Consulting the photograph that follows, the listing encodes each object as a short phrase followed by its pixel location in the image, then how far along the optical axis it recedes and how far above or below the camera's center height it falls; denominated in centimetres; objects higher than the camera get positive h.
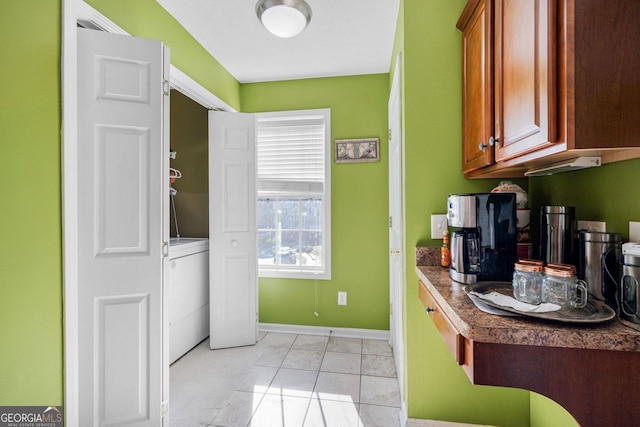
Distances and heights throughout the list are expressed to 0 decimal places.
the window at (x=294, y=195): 296 +20
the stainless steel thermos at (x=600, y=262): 95 -16
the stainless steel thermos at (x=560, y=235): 114 -8
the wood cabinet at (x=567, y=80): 79 +39
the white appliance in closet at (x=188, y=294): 238 -70
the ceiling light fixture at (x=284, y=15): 169 +117
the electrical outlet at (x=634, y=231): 93 -6
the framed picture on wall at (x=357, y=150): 284 +62
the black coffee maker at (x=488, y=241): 130 -12
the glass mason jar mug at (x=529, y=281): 100 -24
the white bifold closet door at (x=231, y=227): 261 -11
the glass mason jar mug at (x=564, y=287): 92 -24
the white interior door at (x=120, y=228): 144 -7
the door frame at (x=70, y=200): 135 +7
